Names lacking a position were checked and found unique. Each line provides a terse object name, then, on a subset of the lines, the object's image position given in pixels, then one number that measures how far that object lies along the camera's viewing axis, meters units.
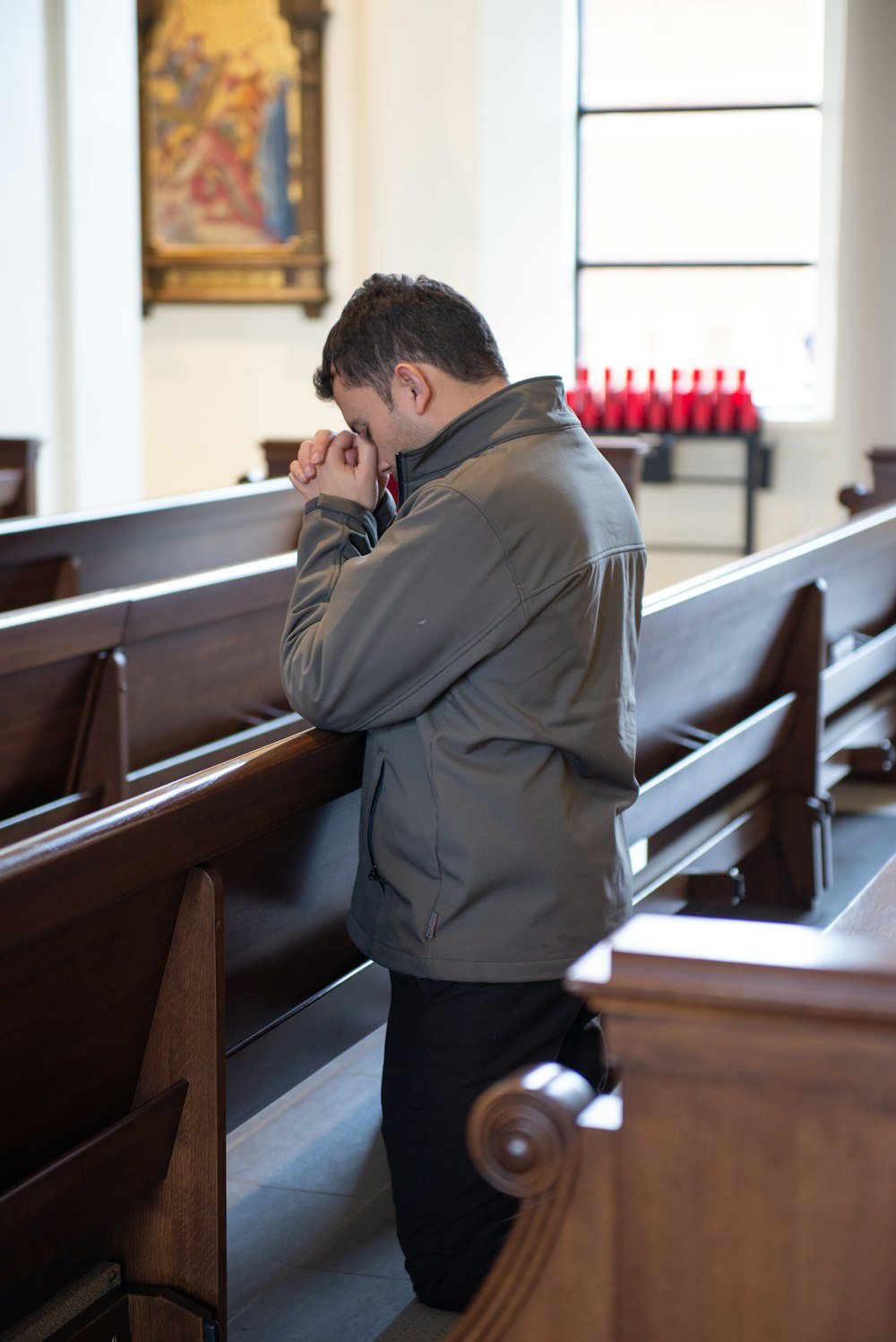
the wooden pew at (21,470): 5.25
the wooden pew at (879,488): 5.25
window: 8.52
